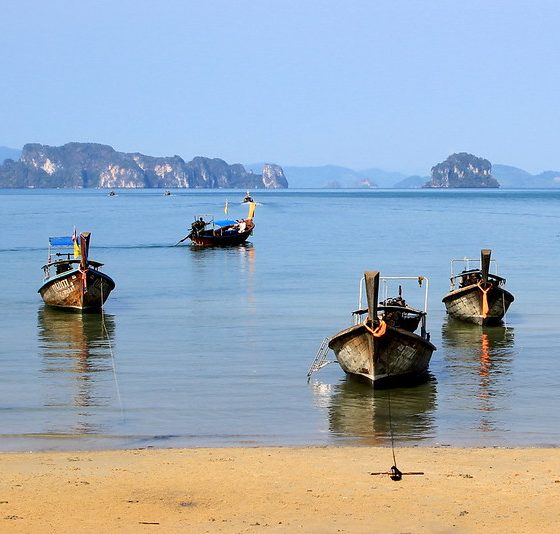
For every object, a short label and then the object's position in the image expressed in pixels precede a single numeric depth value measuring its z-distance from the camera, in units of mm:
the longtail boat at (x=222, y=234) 101812
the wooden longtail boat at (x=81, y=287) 50031
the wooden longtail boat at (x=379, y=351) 30297
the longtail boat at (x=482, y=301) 45438
